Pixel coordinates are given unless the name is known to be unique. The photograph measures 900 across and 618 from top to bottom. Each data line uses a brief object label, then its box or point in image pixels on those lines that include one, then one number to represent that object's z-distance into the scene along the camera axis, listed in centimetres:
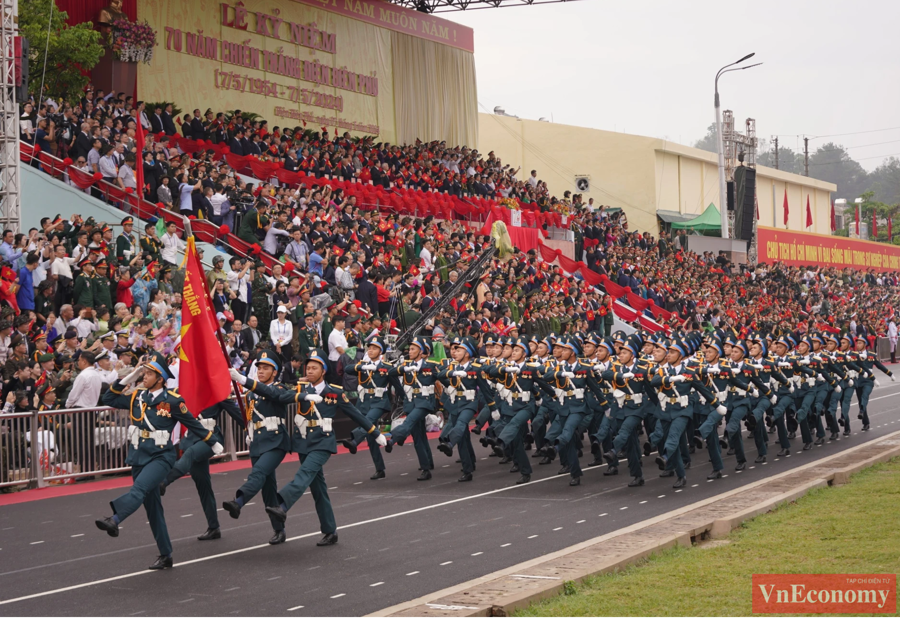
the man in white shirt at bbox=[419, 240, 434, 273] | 2472
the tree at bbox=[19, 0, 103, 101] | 2286
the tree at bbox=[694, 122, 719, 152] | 16354
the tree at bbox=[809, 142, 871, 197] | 16438
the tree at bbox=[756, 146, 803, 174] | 16025
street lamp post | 4273
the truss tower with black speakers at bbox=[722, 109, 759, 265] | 4500
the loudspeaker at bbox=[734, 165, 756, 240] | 4353
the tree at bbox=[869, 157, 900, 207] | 14754
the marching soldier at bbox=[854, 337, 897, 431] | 1969
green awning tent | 5112
